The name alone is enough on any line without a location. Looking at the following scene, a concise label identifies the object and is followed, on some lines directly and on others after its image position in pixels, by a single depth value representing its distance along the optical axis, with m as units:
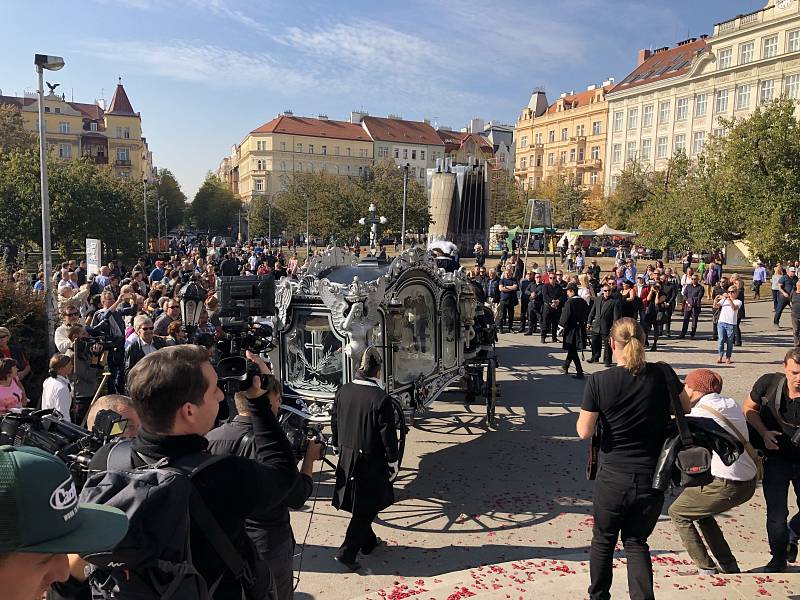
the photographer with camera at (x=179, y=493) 2.00
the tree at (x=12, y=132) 40.31
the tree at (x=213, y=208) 81.31
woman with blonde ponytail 4.22
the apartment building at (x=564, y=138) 73.44
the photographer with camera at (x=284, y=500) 3.14
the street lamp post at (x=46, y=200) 10.07
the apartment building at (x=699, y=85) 50.06
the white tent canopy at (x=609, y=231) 45.42
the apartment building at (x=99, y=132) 78.56
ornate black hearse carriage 7.43
